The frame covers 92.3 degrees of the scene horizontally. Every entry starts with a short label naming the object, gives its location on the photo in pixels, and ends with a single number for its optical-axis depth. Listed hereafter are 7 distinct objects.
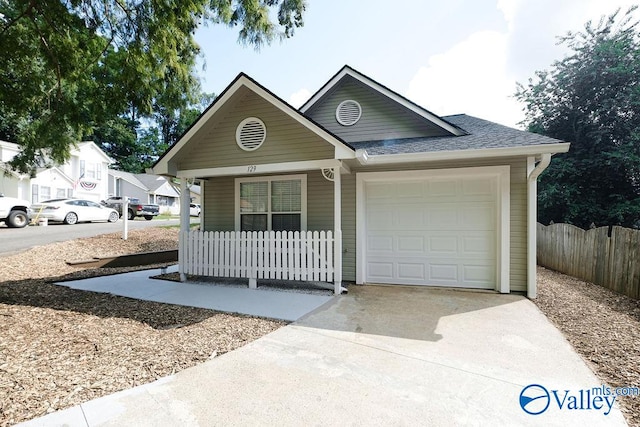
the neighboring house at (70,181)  20.52
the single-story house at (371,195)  5.79
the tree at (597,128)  14.23
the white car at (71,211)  15.57
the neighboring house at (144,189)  33.75
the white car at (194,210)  31.00
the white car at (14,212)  13.23
